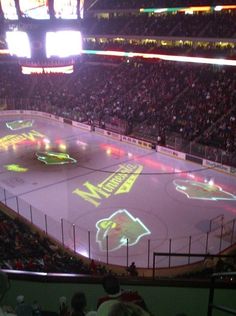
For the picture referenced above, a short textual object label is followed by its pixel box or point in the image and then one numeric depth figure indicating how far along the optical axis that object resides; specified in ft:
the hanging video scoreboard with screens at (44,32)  55.88
